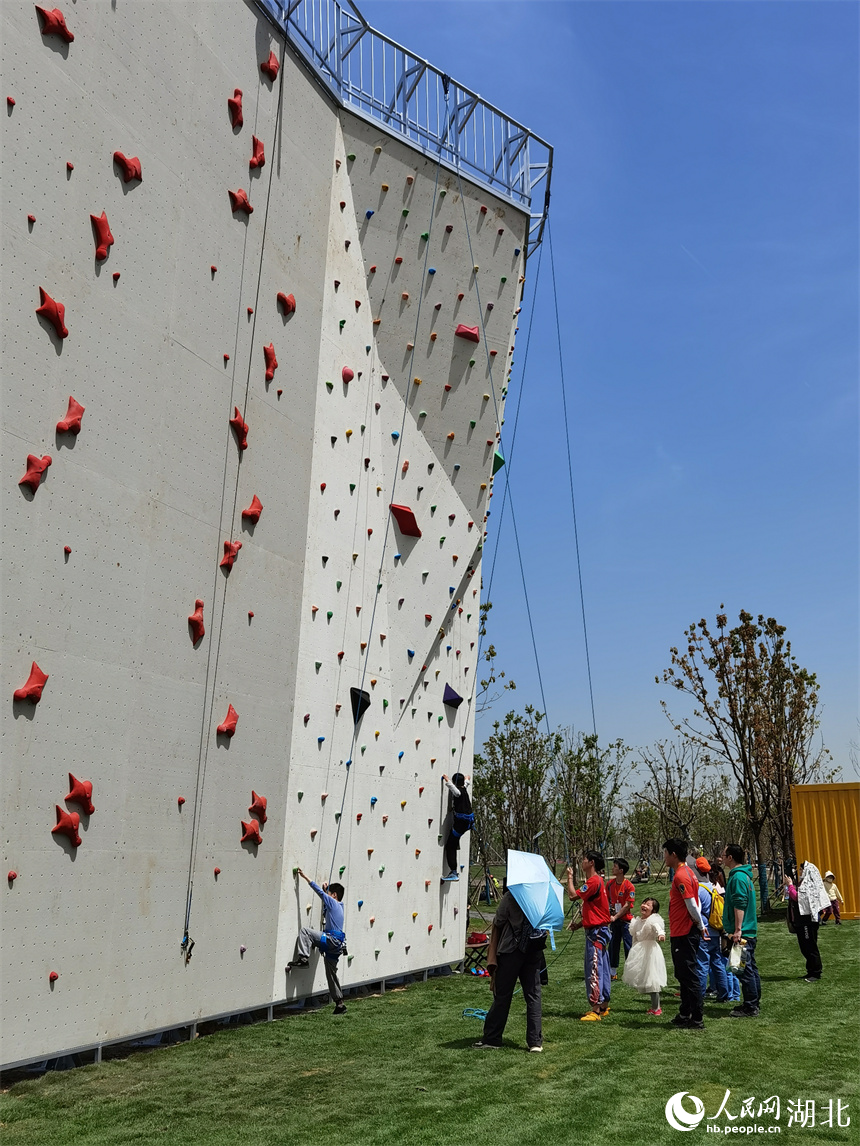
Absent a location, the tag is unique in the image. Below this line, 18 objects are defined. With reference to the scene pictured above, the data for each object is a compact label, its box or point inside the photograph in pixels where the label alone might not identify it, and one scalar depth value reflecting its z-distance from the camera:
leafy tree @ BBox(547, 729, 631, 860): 35.69
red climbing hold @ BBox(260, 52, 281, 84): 10.66
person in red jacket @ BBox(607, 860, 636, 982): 11.19
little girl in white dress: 9.84
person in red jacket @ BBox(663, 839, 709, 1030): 9.46
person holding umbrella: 8.25
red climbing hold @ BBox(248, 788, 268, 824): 10.30
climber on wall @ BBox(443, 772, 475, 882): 14.30
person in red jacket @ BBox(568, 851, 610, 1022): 10.12
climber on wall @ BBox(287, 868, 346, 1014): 10.73
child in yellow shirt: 20.55
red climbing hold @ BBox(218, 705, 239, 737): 9.88
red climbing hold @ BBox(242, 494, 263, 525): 10.36
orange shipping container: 23.02
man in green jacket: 10.29
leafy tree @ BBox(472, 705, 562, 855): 33.88
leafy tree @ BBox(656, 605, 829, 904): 27.22
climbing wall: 7.73
